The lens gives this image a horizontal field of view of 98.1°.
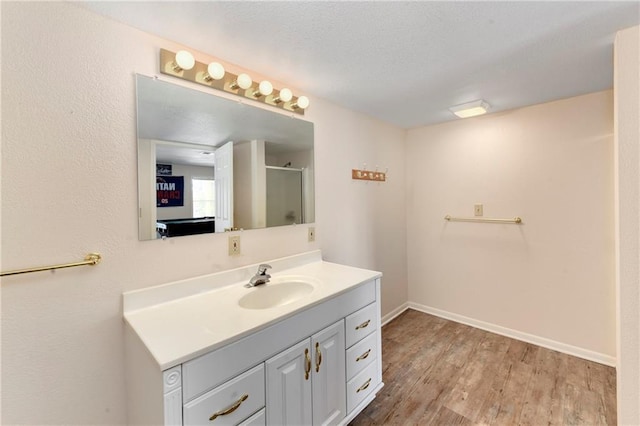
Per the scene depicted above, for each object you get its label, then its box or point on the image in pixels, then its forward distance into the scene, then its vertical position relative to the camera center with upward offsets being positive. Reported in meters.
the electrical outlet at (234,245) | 1.61 -0.19
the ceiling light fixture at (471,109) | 2.22 +0.84
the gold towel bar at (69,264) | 1.00 -0.20
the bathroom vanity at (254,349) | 0.95 -0.56
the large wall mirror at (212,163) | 1.32 +0.28
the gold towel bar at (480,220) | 2.46 -0.09
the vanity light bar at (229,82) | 1.35 +0.73
